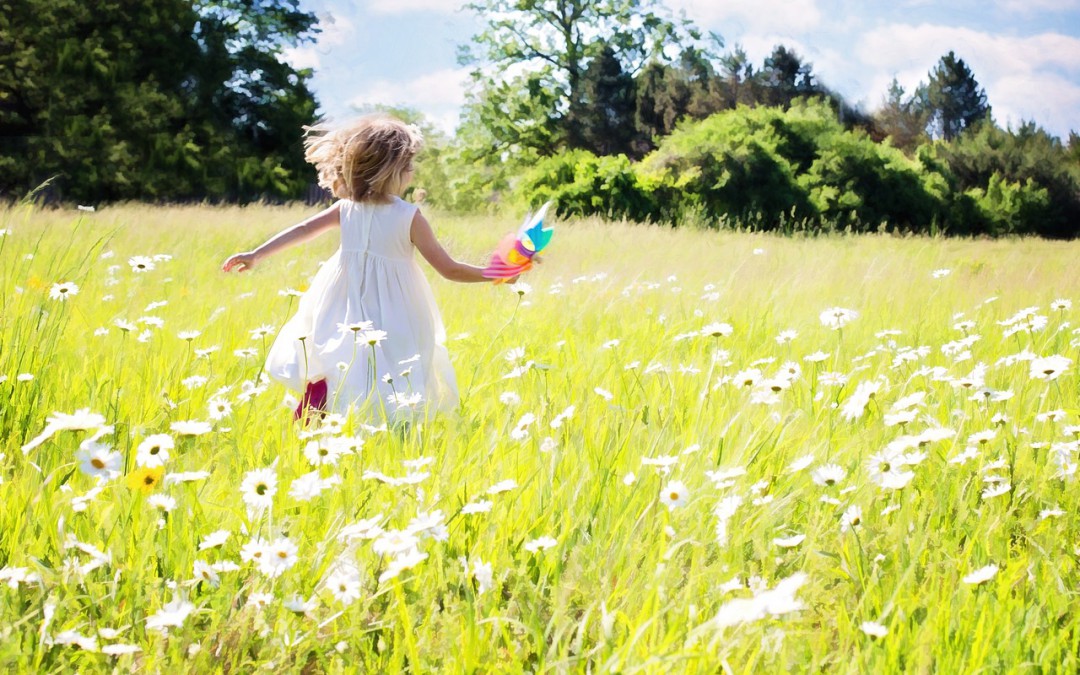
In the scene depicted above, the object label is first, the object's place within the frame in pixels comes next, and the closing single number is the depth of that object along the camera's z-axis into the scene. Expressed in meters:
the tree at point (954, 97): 46.88
